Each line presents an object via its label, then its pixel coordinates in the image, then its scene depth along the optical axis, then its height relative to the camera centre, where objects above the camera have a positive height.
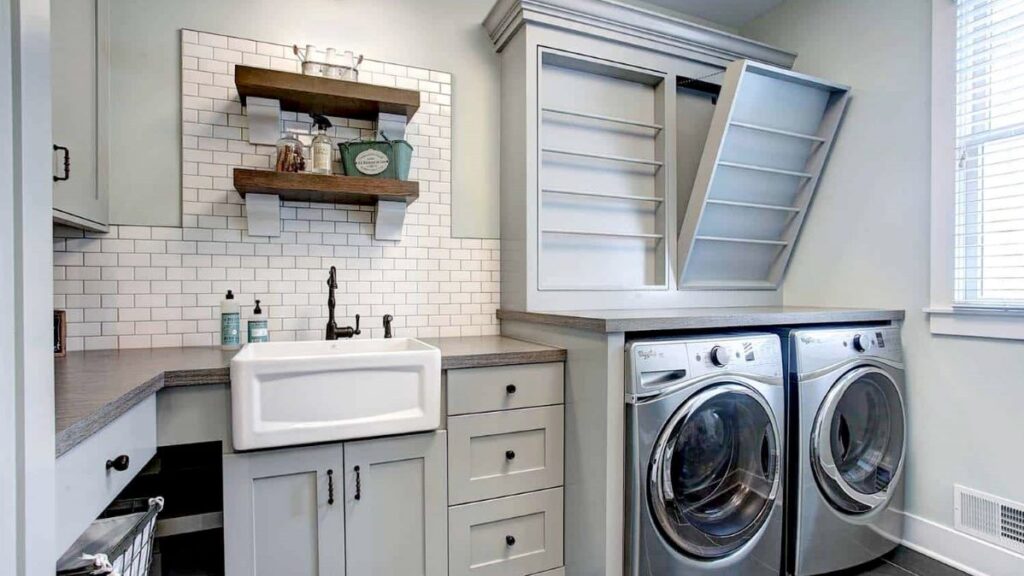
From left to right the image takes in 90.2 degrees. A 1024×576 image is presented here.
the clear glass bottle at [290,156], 1.99 +0.51
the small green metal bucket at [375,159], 2.11 +0.52
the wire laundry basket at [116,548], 1.07 -0.63
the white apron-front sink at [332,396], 1.50 -0.35
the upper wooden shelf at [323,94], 1.95 +0.75
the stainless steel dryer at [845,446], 1.94 -0.66
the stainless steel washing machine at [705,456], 1.68 -0.61
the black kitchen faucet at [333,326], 2.07 -0.17
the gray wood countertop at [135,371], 1.03 -0.26
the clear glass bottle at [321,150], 2.05 +0.54
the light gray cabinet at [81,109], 1.43 +0.54
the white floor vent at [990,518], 1.89 -0.90
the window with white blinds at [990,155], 1.91 +0.50
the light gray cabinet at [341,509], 1.55 -0.72
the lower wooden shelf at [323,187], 1.91 +0.38
